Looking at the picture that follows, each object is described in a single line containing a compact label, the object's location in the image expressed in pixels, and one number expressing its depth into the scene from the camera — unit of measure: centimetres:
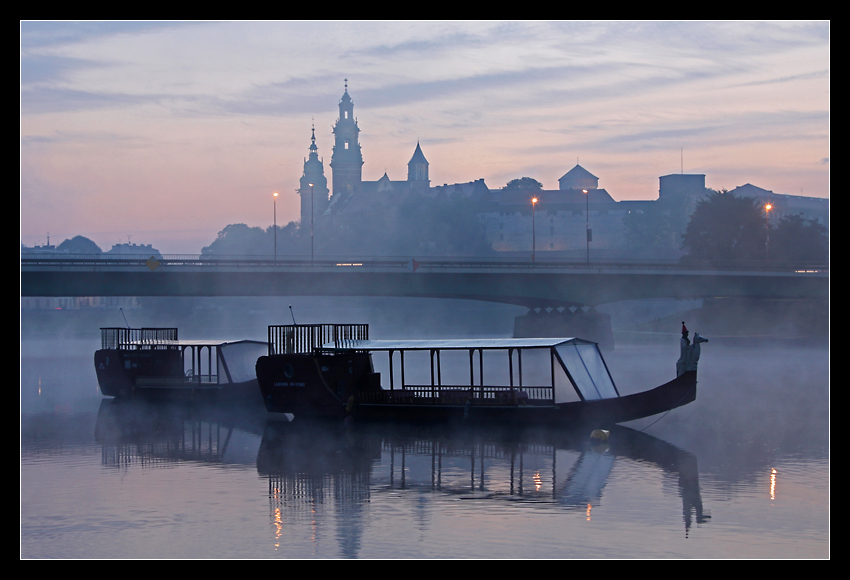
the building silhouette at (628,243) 18388
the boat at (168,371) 4388
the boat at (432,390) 3319
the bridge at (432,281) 6444
